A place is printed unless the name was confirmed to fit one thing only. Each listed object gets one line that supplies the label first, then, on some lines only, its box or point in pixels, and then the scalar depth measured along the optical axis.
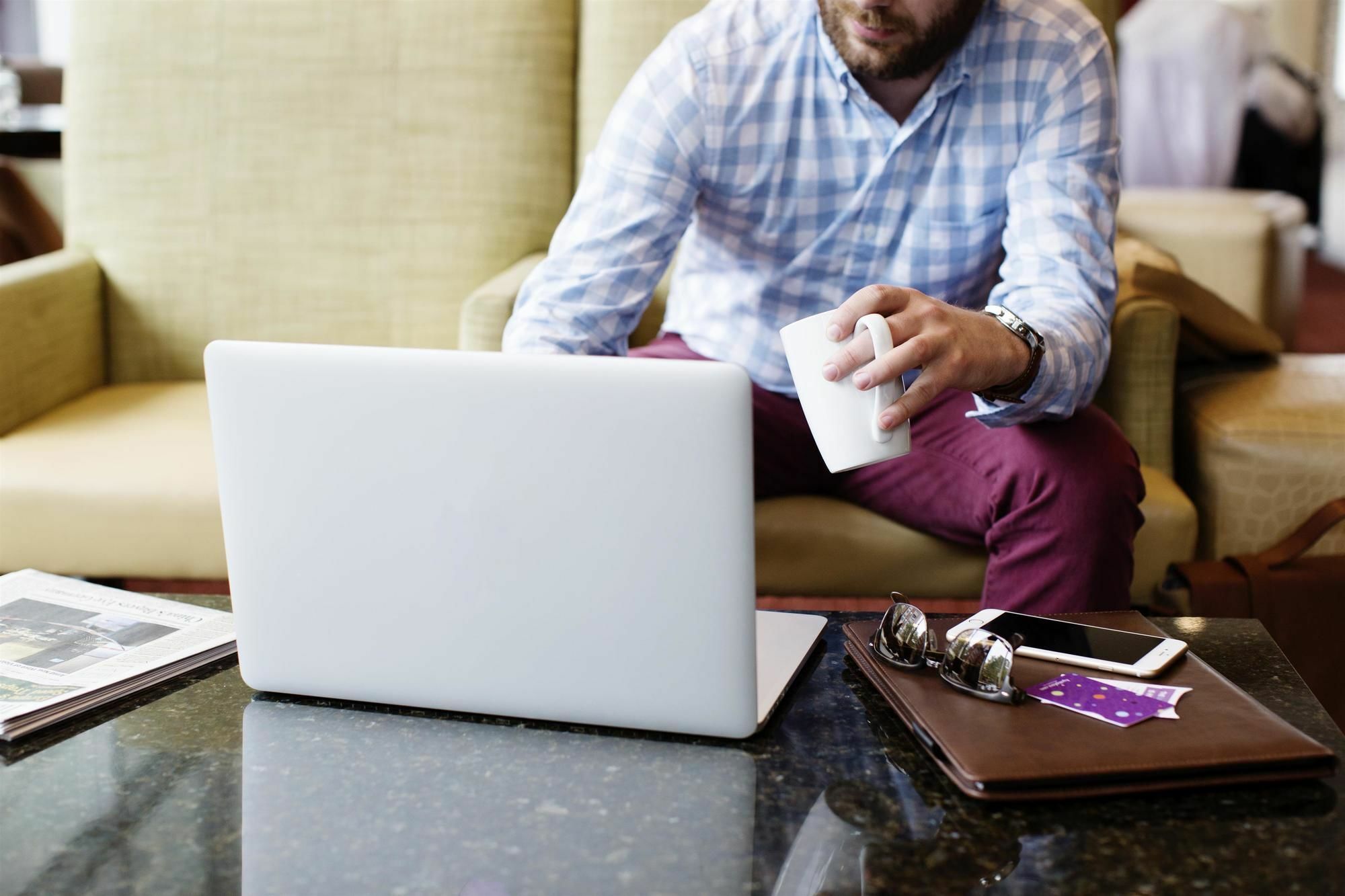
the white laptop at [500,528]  0.72
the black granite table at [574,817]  0.64
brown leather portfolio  0.69
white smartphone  0.82
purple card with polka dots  0.75
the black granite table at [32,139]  2.58
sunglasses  0.77
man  1.25
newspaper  0.84
